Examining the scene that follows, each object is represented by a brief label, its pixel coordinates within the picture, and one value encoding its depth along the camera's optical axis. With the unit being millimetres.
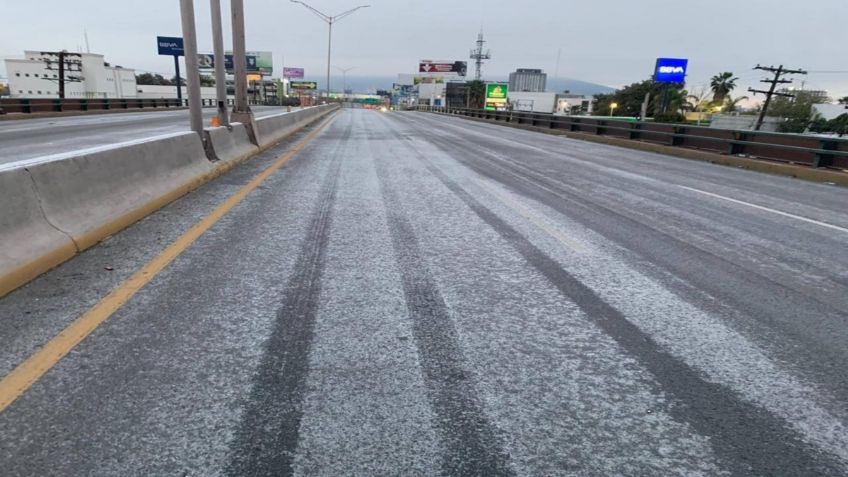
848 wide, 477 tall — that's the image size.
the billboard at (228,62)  88312
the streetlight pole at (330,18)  41869
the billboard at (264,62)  127188
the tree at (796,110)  71562
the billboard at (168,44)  62000
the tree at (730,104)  103000
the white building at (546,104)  141750
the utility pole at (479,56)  161125
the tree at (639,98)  91562
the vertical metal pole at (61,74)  49647
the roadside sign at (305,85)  172775
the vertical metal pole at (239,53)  13734
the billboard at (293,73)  170875
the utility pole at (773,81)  54475
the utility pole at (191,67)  9008
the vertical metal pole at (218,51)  11922
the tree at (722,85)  99812
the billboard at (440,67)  166000
